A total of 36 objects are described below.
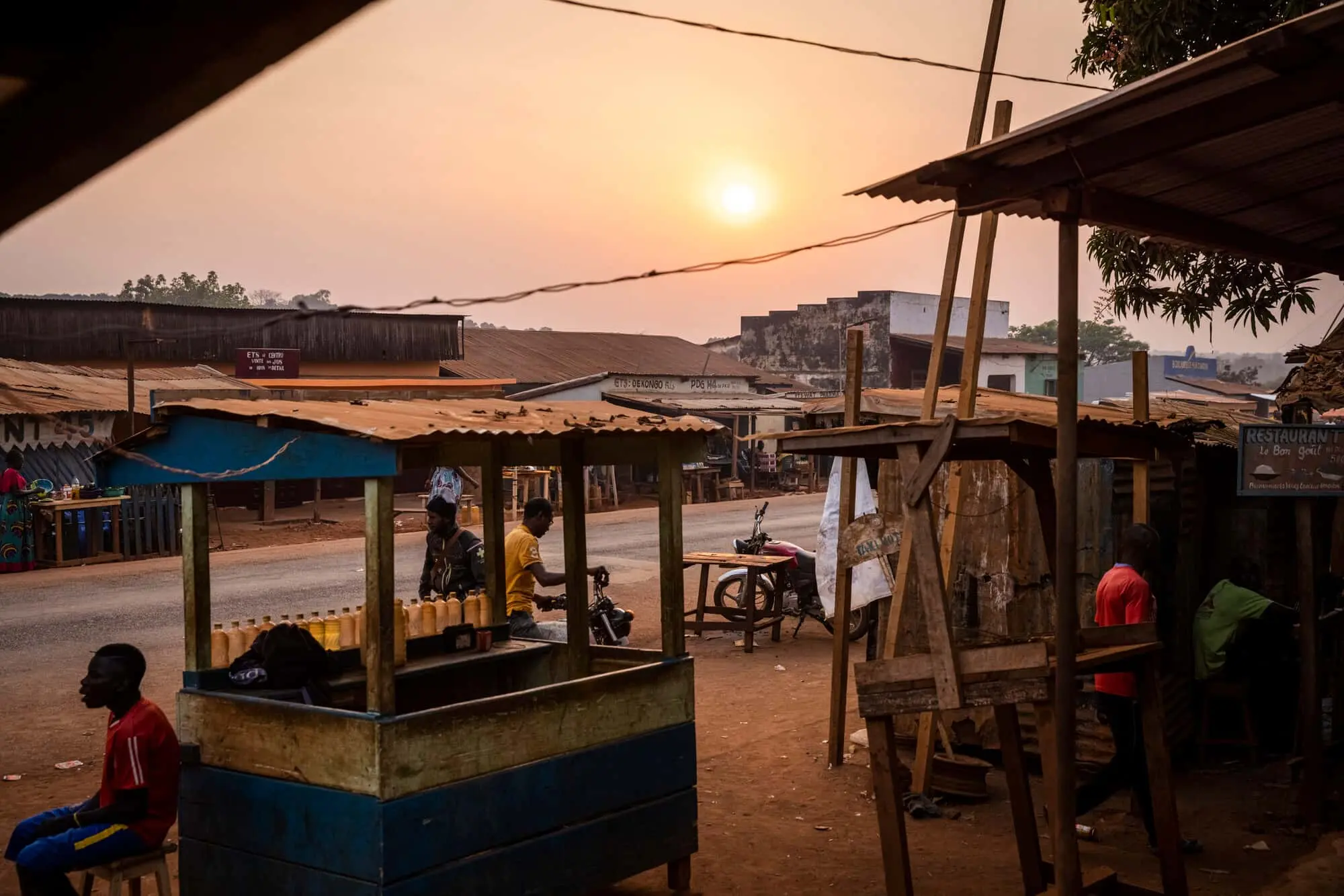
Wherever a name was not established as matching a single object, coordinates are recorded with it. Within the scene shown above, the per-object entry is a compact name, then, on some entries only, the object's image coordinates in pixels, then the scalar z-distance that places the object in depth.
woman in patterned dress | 19.03
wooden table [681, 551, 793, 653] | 13.13
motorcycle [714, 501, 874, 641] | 13.92
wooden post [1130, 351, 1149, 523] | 7.55
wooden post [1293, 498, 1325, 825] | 7.34
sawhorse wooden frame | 4.90
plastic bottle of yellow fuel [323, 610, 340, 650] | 6.71
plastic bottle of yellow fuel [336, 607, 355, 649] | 6.76
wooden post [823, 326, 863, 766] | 8.38
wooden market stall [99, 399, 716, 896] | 5.10
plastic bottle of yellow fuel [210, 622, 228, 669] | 6.10
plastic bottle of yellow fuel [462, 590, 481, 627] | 7.36
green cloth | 8.65
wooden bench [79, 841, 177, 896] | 5.13
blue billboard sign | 54.31
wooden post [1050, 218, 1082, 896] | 4.78
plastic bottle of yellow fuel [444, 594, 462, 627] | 7.27
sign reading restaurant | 6.94
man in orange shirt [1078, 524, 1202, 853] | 6.89
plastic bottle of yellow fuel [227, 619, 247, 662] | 6.17
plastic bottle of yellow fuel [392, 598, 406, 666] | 6.80
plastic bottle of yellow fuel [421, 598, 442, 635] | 7.11
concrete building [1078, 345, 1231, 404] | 39.70
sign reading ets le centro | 28.42
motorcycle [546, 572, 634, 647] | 11.66
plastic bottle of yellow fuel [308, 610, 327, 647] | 6.65
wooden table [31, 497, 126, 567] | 19.59
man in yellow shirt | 8.55
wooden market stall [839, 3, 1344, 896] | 4.27
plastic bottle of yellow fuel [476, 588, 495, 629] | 7.44
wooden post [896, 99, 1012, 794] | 7.73
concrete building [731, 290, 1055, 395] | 46.78
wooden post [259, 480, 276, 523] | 26.84
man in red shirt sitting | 5.06
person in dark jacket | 8.27
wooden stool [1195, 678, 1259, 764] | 8.83
